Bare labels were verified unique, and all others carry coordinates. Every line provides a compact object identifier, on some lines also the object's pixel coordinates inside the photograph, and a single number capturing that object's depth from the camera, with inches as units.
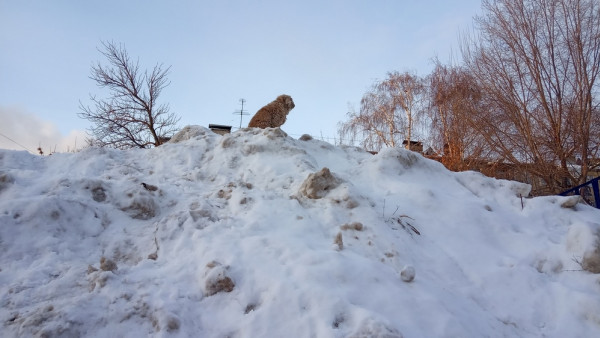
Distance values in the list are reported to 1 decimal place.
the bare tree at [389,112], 606.5
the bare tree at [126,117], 408.8
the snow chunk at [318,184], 135.9
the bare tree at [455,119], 314.7
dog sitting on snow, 292.2
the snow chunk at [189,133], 208.2
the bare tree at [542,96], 251.1
